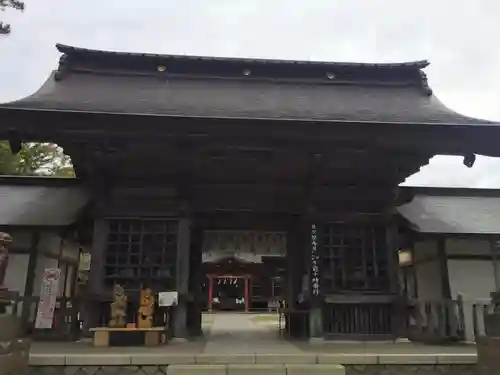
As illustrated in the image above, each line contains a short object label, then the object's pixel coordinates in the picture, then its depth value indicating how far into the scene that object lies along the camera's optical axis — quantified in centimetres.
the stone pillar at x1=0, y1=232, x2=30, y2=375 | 524
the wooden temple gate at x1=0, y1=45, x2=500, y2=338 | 780
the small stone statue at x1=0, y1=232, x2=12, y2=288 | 567
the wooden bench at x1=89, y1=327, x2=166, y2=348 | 744
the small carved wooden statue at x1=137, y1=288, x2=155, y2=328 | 784
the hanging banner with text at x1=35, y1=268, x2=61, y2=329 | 840
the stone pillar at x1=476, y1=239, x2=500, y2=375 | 577
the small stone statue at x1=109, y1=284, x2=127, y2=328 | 777
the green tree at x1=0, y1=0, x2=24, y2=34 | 1145
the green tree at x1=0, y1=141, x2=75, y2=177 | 2139
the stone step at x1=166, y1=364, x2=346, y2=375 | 572
